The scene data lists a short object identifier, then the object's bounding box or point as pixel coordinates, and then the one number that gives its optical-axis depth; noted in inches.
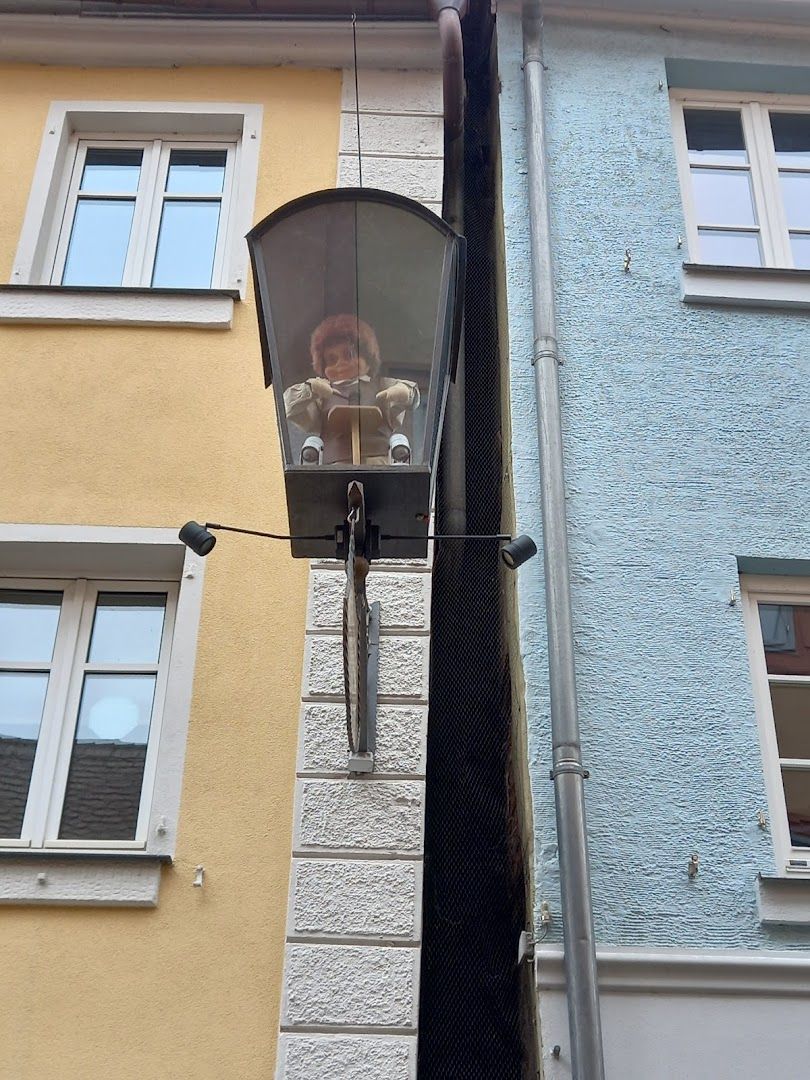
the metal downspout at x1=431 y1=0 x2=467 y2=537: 261.1
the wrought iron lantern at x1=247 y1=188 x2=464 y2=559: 160.6
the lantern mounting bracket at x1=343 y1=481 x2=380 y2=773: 159.3
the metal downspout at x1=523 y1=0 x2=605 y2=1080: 179.0
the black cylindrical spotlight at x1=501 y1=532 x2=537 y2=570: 178.7
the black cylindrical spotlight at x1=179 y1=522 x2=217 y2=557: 178.4
